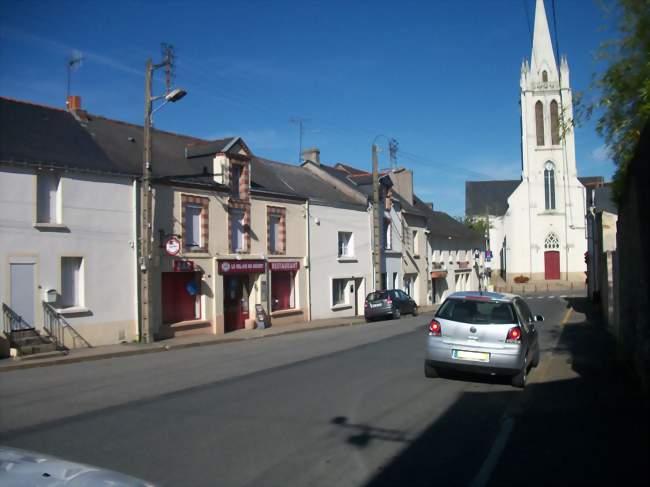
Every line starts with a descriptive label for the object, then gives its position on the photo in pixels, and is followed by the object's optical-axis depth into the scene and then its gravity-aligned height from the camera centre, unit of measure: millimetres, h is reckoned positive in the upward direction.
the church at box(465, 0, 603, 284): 64938 +7148
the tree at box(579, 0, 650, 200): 11273 +3387
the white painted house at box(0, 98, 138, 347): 16922 +1091
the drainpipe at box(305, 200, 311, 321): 29000 +152
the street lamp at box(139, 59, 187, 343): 19156 +1516
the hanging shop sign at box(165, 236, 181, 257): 20281 +604
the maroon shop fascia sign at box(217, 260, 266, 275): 23641 -128
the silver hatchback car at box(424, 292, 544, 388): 10211 -1308
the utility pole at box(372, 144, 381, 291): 32094 +1804
